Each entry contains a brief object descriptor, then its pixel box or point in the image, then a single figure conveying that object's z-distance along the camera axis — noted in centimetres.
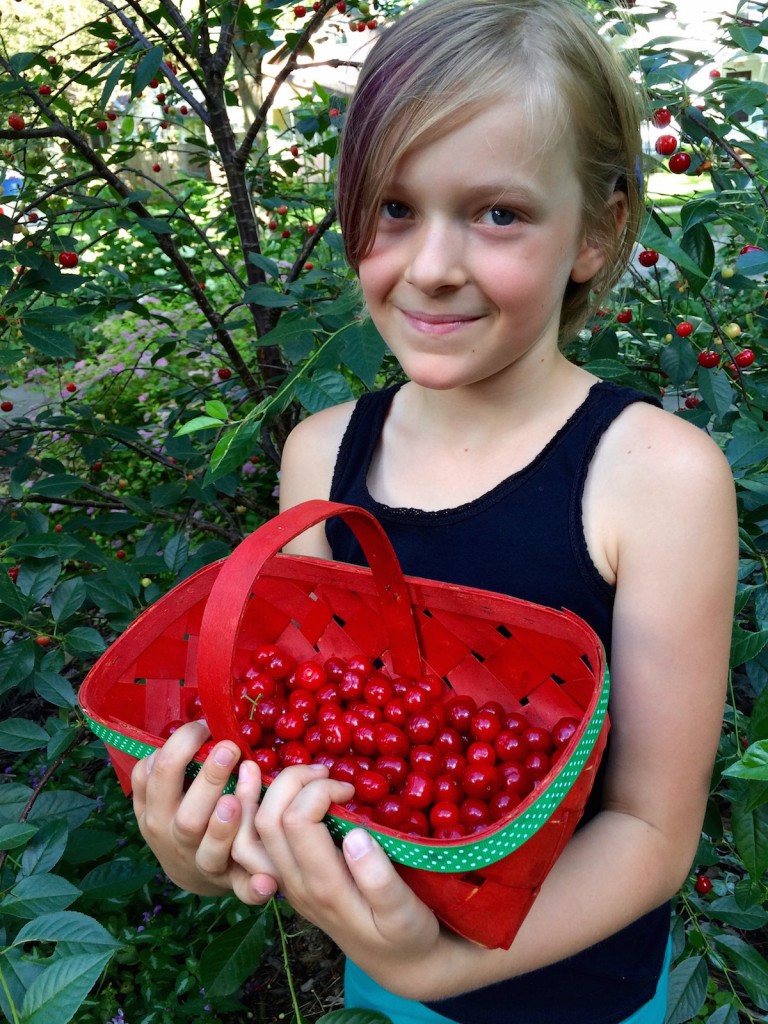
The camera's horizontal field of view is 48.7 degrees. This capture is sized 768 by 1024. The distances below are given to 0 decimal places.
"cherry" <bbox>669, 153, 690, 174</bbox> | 131
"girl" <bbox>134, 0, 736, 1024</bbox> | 71
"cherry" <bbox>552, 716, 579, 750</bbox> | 81
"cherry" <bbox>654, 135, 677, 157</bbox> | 132
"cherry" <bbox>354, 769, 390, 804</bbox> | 78
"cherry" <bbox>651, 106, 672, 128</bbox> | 120
